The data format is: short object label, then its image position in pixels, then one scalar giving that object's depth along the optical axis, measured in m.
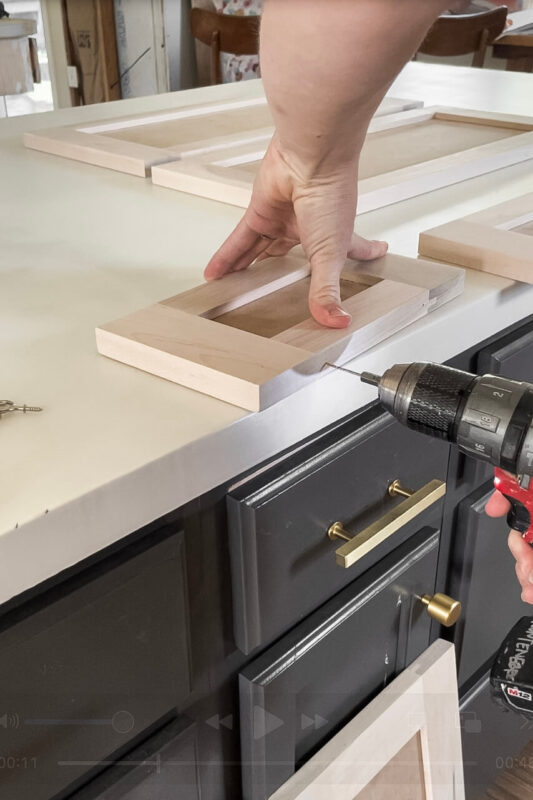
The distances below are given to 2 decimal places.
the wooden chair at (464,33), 2.60
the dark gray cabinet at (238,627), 0.48
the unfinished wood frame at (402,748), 0.69
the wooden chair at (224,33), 2.82
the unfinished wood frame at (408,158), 0.90
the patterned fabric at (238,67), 3.46
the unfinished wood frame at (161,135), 1.01
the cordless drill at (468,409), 0.51
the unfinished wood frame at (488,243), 0.70
